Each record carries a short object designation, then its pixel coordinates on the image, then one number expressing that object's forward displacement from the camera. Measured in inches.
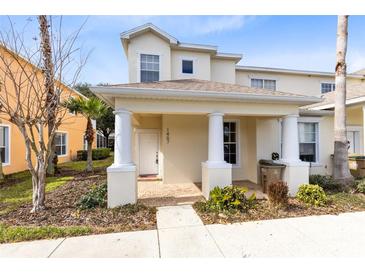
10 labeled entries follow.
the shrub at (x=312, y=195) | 235.0
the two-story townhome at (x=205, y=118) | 235.5
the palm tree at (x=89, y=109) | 446.0
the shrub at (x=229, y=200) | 215.9
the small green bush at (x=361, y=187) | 272.8
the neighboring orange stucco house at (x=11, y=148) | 432.8
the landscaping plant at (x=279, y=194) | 220.1
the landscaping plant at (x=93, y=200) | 226.6
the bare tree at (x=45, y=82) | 214.1
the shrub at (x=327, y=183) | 291.5
